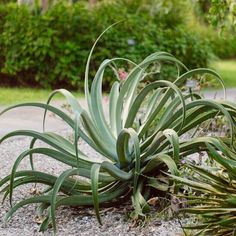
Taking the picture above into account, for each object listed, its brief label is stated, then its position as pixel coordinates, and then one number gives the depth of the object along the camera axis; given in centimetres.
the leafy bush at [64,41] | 1666
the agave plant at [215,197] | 460
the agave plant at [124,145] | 550
